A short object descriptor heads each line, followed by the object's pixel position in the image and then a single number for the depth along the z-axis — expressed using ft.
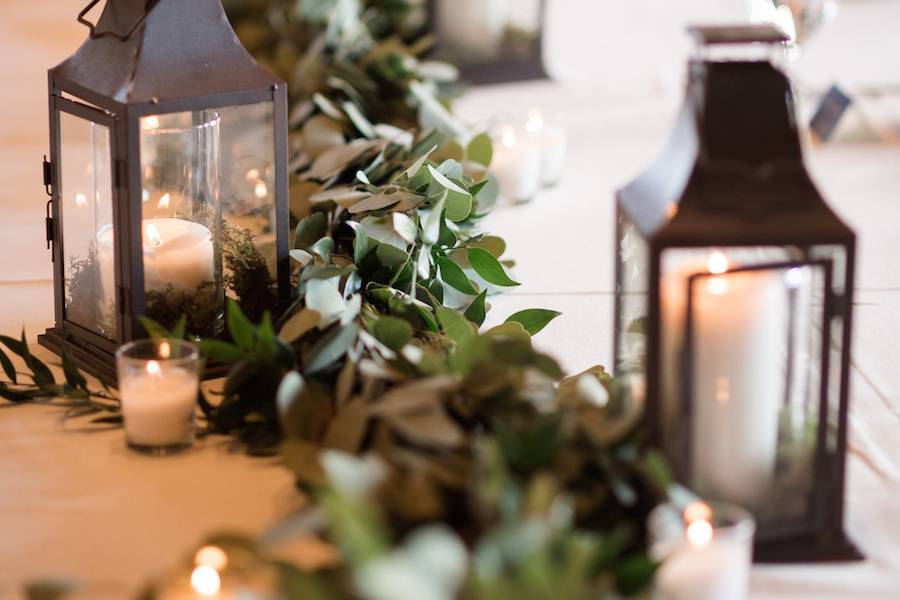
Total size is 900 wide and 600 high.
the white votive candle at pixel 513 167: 7.32
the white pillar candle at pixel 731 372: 4.50
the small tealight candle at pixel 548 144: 7.60
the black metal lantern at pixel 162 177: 5.23
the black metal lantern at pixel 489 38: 9.47
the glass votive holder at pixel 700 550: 4.34
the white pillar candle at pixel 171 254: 5.31
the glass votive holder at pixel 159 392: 4.94
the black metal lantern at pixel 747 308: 4.49
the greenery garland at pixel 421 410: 4.09
